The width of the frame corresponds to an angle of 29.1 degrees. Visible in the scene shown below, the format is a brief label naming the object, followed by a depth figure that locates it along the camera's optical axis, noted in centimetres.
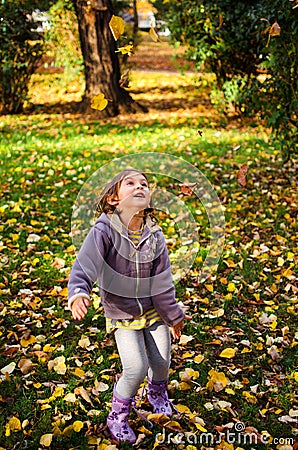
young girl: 253
